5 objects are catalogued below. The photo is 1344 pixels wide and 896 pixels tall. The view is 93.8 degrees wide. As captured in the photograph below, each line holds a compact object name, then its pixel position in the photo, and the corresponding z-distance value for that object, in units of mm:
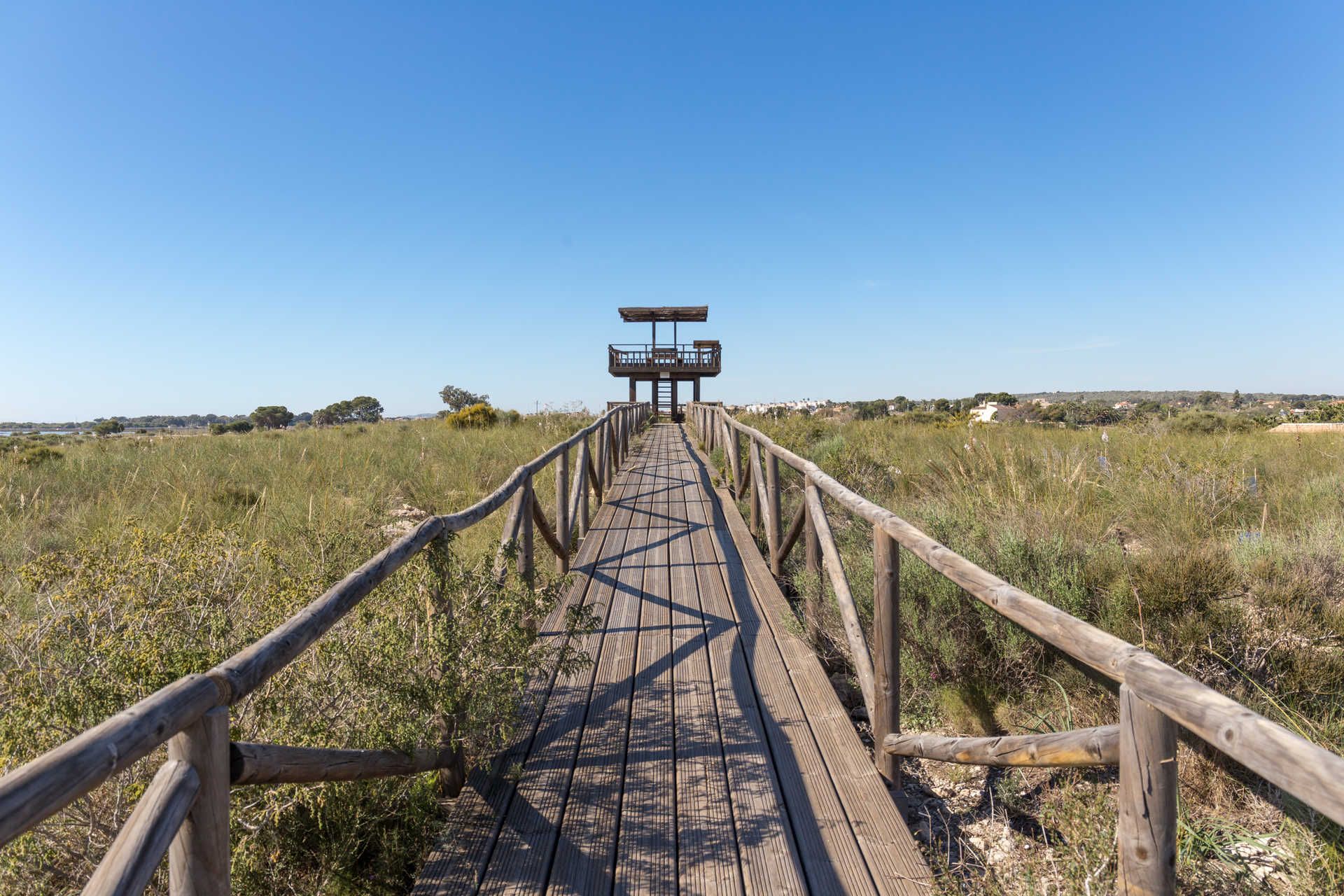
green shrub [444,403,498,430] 19625
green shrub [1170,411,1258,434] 12750
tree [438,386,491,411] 36188
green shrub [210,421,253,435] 21438
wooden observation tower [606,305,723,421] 25984
